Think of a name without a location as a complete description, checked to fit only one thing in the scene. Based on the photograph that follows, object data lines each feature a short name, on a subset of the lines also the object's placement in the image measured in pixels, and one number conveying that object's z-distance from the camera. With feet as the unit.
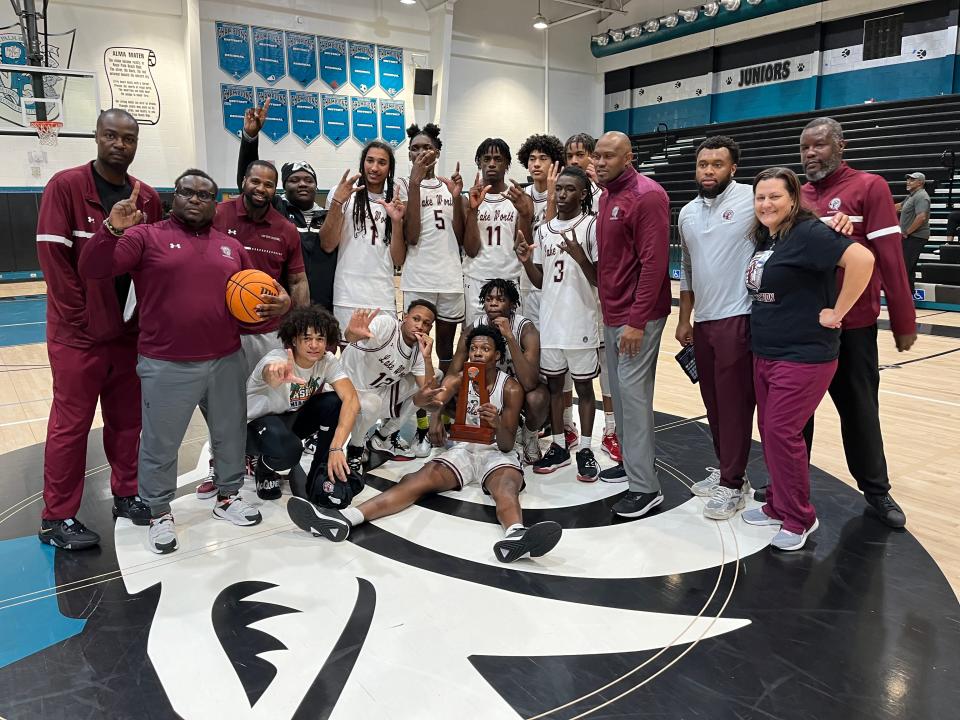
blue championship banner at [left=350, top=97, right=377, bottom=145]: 53.21
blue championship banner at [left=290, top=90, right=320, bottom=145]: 50.41
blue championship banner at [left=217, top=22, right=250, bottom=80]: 46.93
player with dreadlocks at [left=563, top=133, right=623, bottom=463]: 14.99
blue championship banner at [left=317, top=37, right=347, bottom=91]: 51.39
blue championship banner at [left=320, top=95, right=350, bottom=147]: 51.88
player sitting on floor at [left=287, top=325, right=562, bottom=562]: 10.19
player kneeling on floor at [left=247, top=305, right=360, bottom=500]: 11.98
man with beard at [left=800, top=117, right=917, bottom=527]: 10.75
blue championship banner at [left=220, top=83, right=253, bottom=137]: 47.42
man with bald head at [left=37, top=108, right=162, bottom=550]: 10.50
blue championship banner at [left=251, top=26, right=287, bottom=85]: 48.24
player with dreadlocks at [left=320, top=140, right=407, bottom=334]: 14.75
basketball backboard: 39.68
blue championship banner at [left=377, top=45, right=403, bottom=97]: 53.88
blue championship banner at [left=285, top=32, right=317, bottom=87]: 49.89
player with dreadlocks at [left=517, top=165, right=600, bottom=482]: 13.46
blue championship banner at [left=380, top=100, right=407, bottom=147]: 54.60
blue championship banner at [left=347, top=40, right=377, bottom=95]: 52.80
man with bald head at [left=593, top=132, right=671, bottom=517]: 11.42
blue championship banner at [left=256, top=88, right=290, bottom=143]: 49.19
